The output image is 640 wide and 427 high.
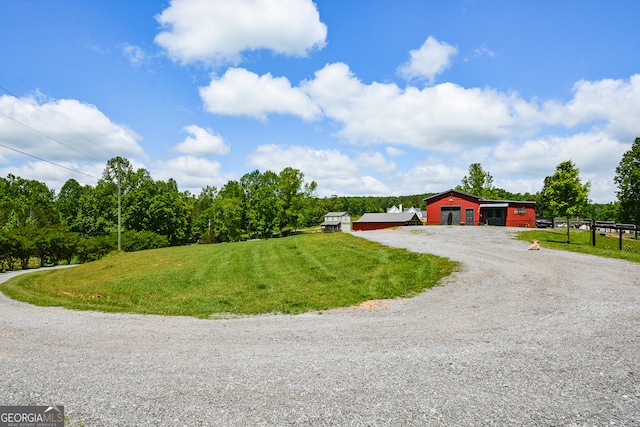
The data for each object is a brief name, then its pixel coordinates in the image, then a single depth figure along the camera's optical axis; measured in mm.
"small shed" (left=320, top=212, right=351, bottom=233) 99575
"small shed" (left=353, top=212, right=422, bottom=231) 58625
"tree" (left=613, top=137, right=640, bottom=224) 57531
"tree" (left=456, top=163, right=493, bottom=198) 72250
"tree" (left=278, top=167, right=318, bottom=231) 55500
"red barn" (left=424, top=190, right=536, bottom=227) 43938
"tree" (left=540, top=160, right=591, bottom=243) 26814
